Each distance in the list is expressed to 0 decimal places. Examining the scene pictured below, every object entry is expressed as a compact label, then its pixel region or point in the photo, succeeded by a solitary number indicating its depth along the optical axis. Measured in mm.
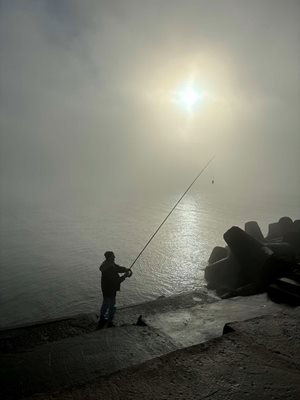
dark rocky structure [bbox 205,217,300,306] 6496
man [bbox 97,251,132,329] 7500
